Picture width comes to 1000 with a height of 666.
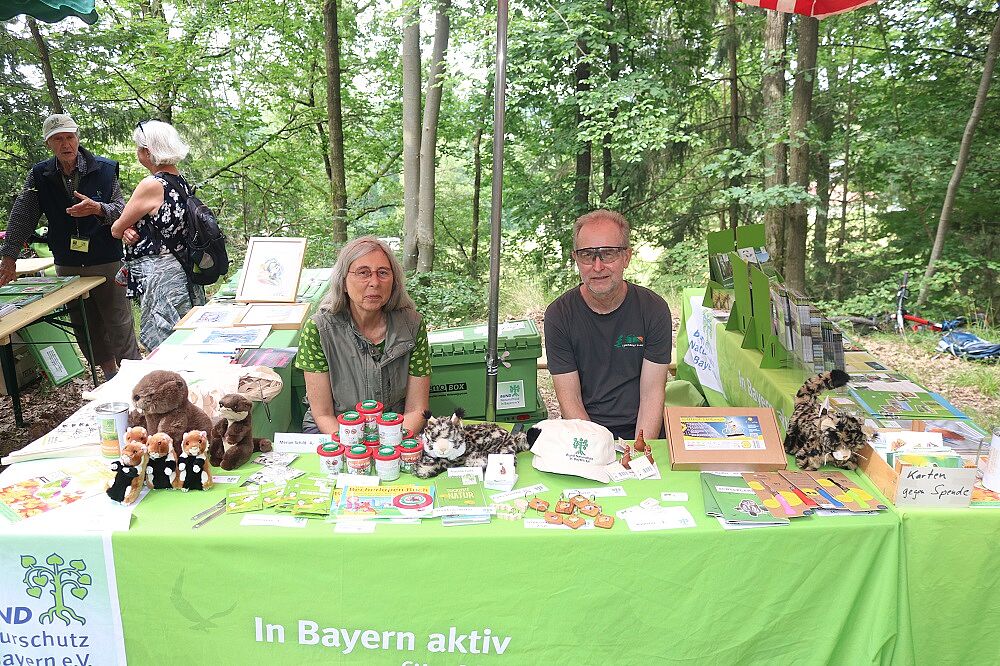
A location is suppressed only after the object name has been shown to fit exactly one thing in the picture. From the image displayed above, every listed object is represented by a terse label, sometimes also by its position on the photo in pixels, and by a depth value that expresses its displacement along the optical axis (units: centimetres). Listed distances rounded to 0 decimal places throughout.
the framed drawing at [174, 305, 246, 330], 314
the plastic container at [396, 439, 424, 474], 178
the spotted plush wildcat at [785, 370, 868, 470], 179
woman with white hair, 313
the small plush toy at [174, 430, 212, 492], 168
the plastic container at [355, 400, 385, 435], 184
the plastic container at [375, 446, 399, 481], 173
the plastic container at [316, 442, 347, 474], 175
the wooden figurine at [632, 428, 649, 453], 196
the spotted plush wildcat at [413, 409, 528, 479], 177
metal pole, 212
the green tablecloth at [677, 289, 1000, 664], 158
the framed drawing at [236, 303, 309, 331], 322
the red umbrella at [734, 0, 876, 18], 258
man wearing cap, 378
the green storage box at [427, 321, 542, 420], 311
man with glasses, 252
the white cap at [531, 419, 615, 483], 179
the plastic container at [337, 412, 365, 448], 178
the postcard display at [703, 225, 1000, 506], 165
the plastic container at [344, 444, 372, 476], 174
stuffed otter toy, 178
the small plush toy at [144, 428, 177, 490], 165
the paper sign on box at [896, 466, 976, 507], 159
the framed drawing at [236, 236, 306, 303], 357
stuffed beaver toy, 167
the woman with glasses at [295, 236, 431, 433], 225
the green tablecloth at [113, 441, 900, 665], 150
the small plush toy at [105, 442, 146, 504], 159
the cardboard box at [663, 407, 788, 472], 182
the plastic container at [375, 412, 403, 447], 177
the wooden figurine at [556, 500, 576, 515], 161
